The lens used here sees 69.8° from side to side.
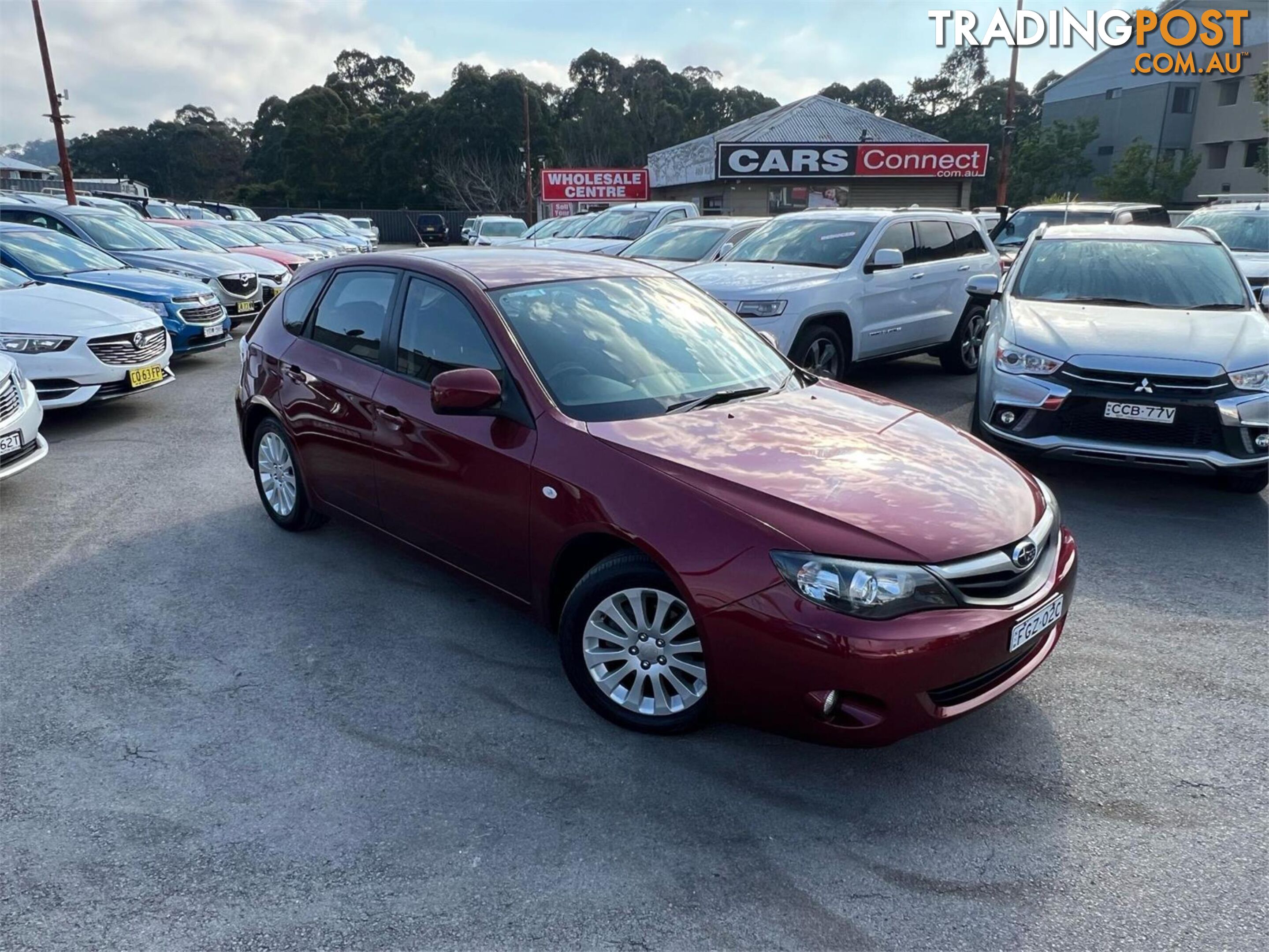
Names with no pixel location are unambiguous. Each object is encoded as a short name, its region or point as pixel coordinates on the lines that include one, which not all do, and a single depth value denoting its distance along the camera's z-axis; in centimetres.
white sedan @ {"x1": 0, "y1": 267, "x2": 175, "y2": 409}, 745
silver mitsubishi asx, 546
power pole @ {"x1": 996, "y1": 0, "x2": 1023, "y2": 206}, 2478
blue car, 970
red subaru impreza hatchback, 288
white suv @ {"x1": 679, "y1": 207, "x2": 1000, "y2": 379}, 819
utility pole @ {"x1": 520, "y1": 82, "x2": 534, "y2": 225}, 4456
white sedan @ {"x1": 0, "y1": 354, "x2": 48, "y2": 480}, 571
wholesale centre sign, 3300
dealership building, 2928
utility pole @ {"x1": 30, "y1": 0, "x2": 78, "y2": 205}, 2080
